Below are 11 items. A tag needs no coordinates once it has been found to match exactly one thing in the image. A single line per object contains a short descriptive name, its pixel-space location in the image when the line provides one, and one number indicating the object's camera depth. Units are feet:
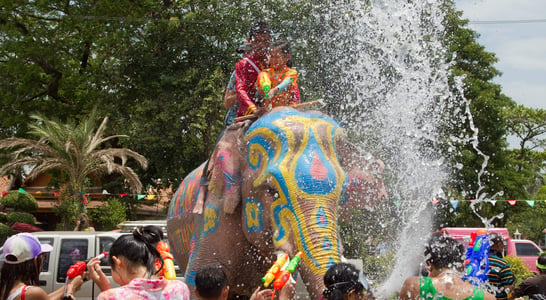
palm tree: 63.46
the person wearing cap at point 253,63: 25.39
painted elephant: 19.39
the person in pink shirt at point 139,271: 12.36
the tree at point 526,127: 93.20
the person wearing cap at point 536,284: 20.83
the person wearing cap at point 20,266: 13.55
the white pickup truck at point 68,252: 36.19
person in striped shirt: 23.85
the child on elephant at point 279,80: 24.14
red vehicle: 65.23
